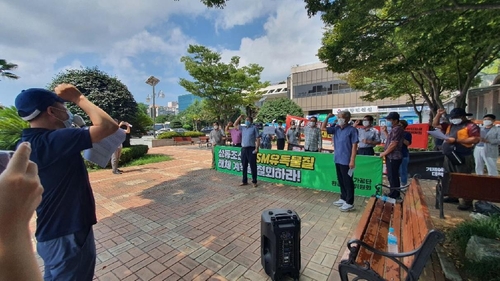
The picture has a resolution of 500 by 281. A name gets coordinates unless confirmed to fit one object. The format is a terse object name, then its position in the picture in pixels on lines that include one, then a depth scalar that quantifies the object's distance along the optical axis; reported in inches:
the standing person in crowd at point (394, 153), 183.0
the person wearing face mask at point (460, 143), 152.3
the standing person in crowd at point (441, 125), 201.2
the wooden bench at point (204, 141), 692.9
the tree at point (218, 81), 612.4
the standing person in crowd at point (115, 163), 319.9
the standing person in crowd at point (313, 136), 307.9
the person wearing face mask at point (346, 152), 164.1
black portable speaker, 92.9
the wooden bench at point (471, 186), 126.0
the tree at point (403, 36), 177.5
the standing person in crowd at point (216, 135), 366.0
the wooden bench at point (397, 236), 62.4
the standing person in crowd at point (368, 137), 240.1
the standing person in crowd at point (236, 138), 347.4
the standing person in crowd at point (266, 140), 426.0
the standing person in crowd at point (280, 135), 410.6
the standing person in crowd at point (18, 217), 23.4
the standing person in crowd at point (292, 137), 390.3
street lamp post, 745.0
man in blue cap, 57.7
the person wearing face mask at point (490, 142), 208.4
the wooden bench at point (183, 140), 769.6
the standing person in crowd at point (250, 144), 229.3
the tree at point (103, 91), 388.5
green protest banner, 198.2
